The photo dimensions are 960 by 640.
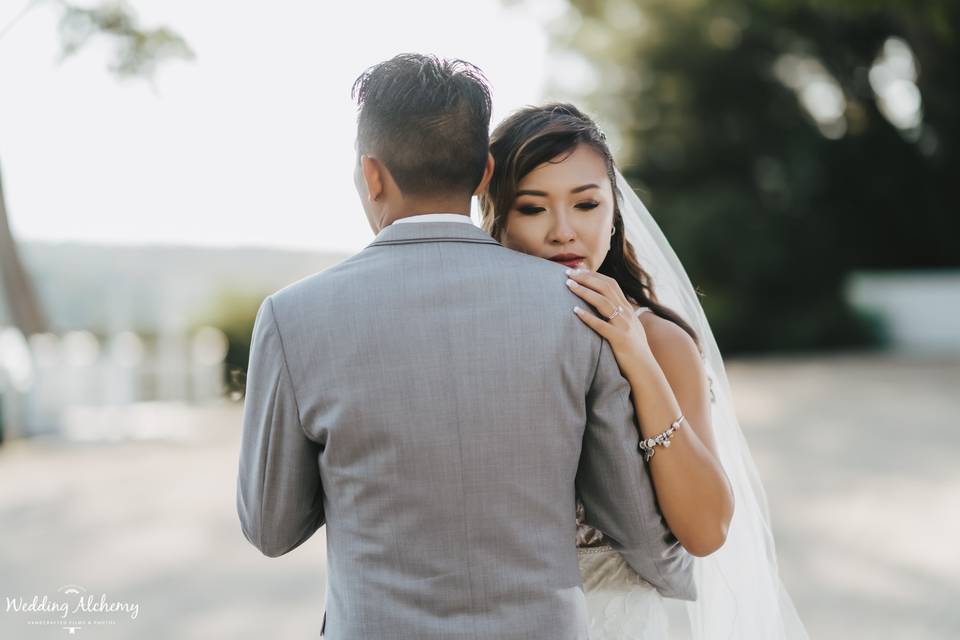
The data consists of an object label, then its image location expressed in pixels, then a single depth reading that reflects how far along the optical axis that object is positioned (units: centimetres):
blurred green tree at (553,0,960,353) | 1867
